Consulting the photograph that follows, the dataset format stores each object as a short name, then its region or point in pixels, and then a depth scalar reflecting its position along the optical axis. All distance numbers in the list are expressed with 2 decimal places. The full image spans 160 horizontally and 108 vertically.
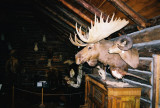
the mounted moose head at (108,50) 1.90
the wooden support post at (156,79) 1.75
